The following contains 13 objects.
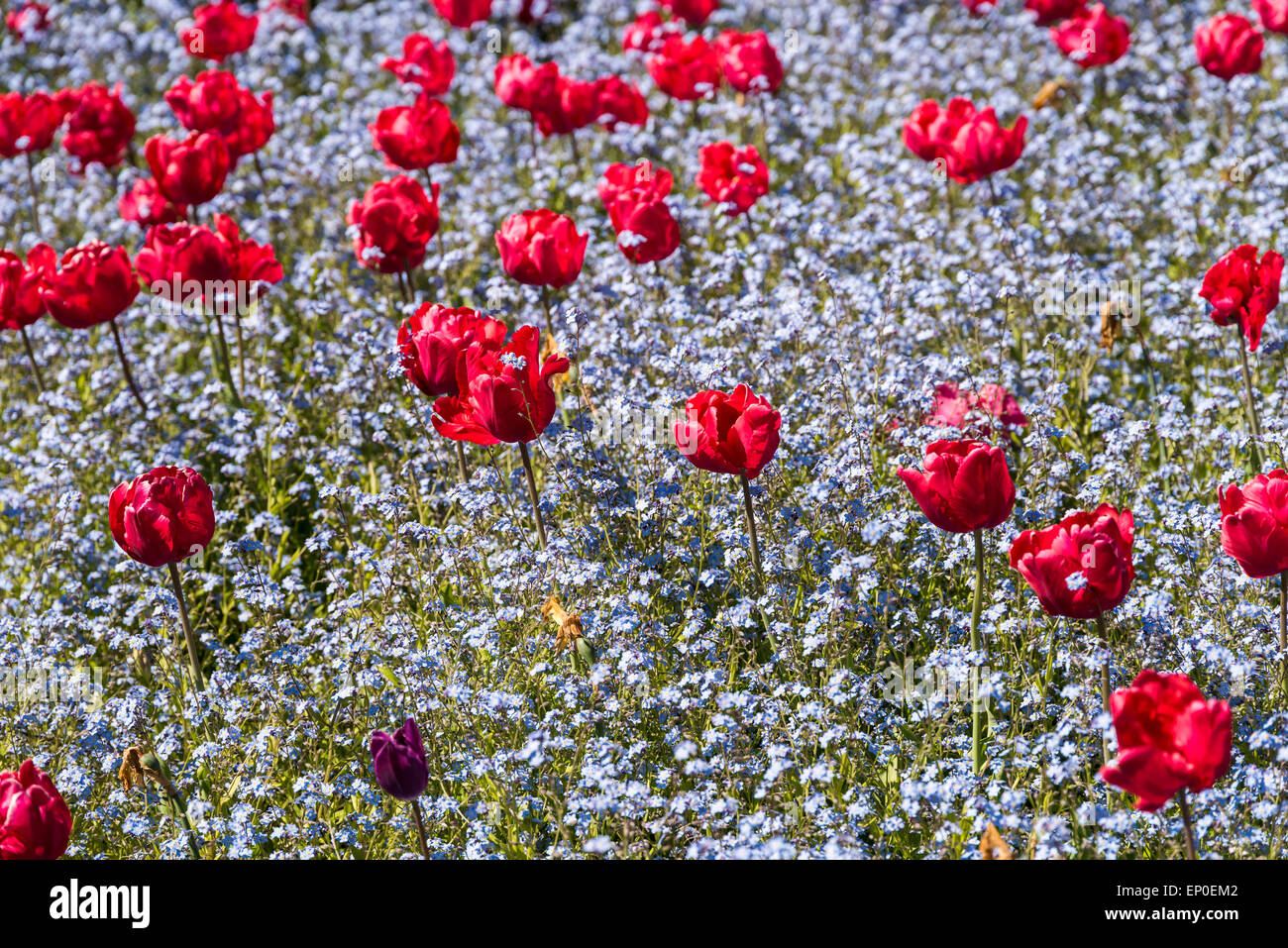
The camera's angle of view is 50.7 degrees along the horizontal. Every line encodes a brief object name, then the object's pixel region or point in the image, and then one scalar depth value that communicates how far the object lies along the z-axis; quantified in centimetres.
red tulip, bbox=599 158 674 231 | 530
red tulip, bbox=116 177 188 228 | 620
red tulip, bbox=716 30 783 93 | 679
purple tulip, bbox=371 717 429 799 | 329
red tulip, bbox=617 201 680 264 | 516
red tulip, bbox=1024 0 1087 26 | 753
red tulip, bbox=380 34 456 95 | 705
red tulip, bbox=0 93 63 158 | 675
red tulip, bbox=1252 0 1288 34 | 674
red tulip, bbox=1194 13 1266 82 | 637
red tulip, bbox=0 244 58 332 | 530
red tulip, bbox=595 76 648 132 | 668
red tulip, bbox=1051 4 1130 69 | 710
